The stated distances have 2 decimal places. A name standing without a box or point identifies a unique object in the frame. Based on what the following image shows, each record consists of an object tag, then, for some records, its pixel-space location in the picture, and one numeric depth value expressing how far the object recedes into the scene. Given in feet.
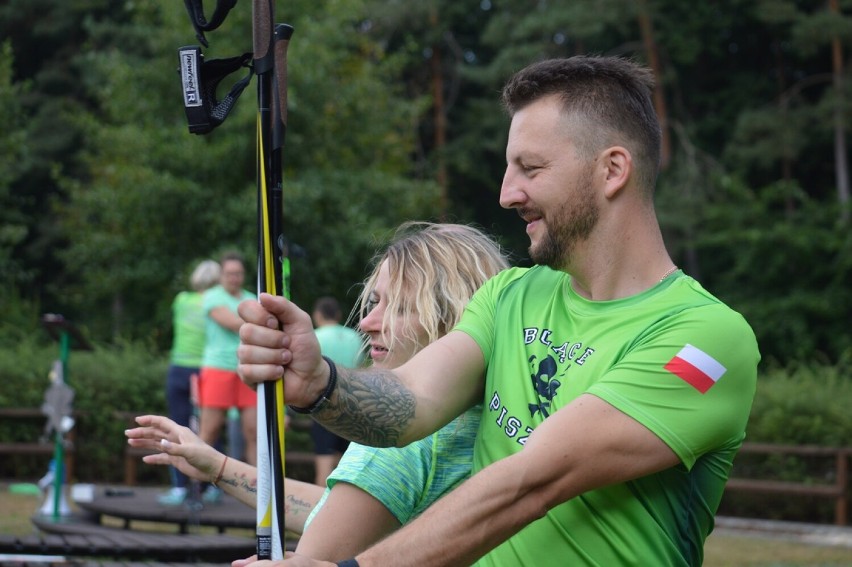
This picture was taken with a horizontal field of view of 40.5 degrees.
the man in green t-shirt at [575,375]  7.12
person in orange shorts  31.83
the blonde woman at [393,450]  8.52
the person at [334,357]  31.40
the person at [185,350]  33.09
